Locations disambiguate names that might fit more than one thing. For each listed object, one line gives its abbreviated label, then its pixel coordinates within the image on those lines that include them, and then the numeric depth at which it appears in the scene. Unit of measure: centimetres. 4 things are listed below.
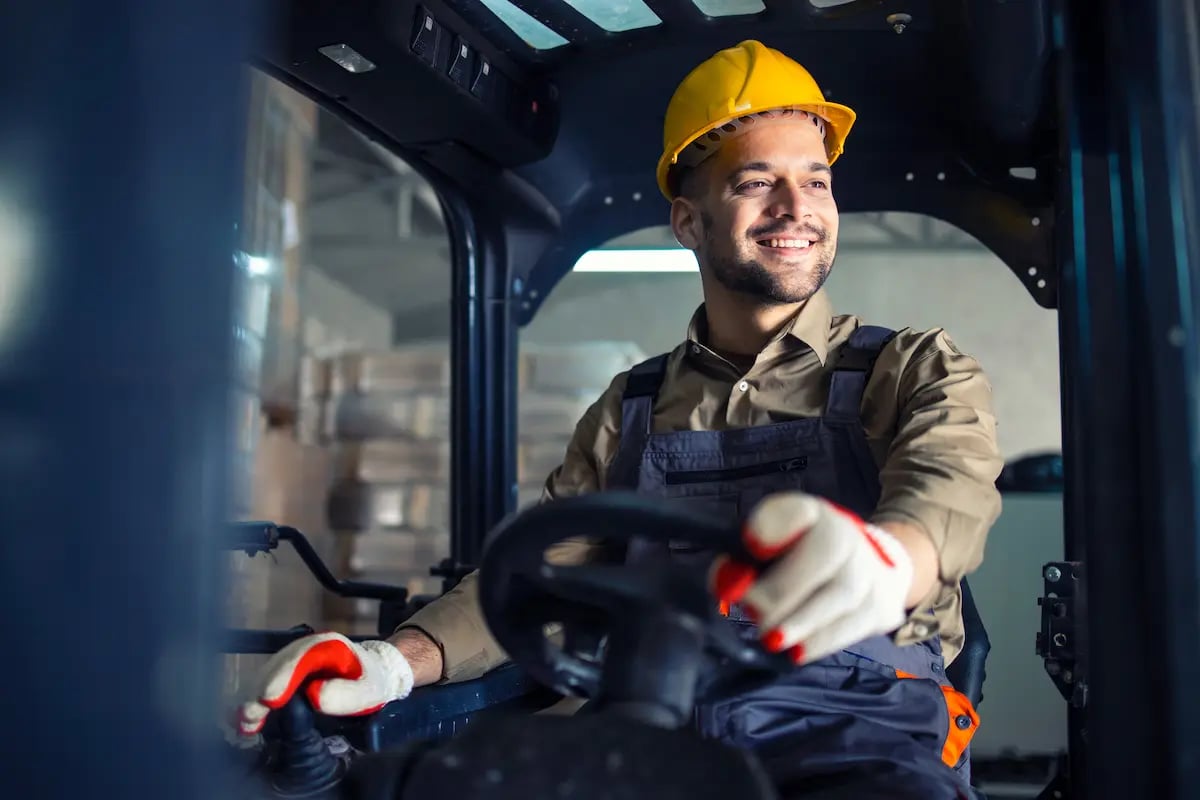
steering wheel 113
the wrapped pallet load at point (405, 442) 643
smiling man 118
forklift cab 86
